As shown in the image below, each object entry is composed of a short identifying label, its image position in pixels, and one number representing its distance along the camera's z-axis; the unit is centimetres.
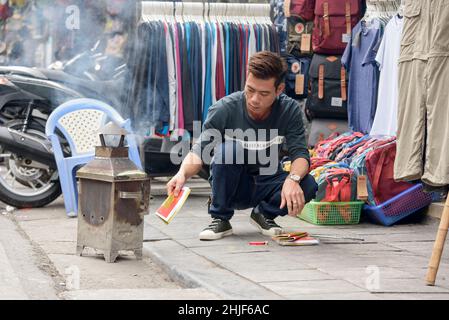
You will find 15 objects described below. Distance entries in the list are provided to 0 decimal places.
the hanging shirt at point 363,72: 1420
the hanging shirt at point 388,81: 1355
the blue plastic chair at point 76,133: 1315
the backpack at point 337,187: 1222
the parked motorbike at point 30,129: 1360
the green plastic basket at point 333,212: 1222
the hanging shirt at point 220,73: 1479
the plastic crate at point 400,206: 1231
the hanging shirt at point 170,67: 1451
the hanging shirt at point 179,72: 1452
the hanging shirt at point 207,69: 1472
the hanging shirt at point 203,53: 1467
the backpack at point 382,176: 1237
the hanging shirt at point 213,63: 1476
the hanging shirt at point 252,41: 1497
